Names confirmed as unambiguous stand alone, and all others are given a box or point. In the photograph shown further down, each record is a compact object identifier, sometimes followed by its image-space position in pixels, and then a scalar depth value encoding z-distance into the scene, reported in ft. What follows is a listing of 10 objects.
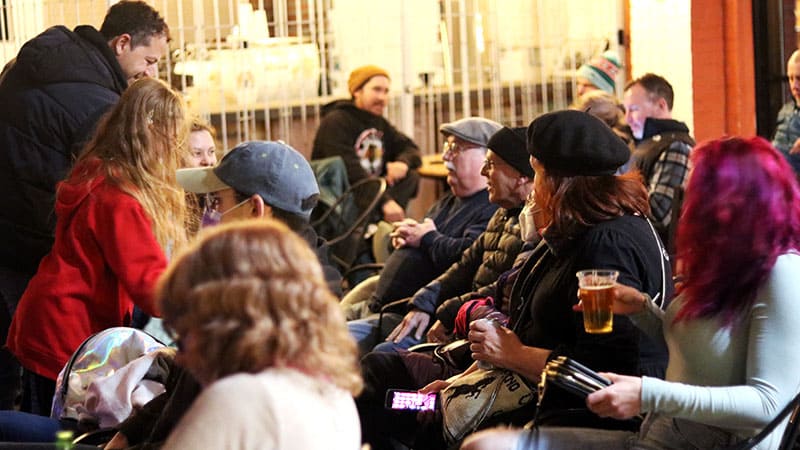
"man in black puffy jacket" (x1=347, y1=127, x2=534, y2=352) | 22.03
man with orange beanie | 39.36
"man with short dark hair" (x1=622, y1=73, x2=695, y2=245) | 30.96
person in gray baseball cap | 19.15
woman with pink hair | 13.92
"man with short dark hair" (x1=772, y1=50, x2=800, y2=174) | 34.67
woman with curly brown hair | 10.39
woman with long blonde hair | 19.28
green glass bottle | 11.67
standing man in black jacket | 24.24
